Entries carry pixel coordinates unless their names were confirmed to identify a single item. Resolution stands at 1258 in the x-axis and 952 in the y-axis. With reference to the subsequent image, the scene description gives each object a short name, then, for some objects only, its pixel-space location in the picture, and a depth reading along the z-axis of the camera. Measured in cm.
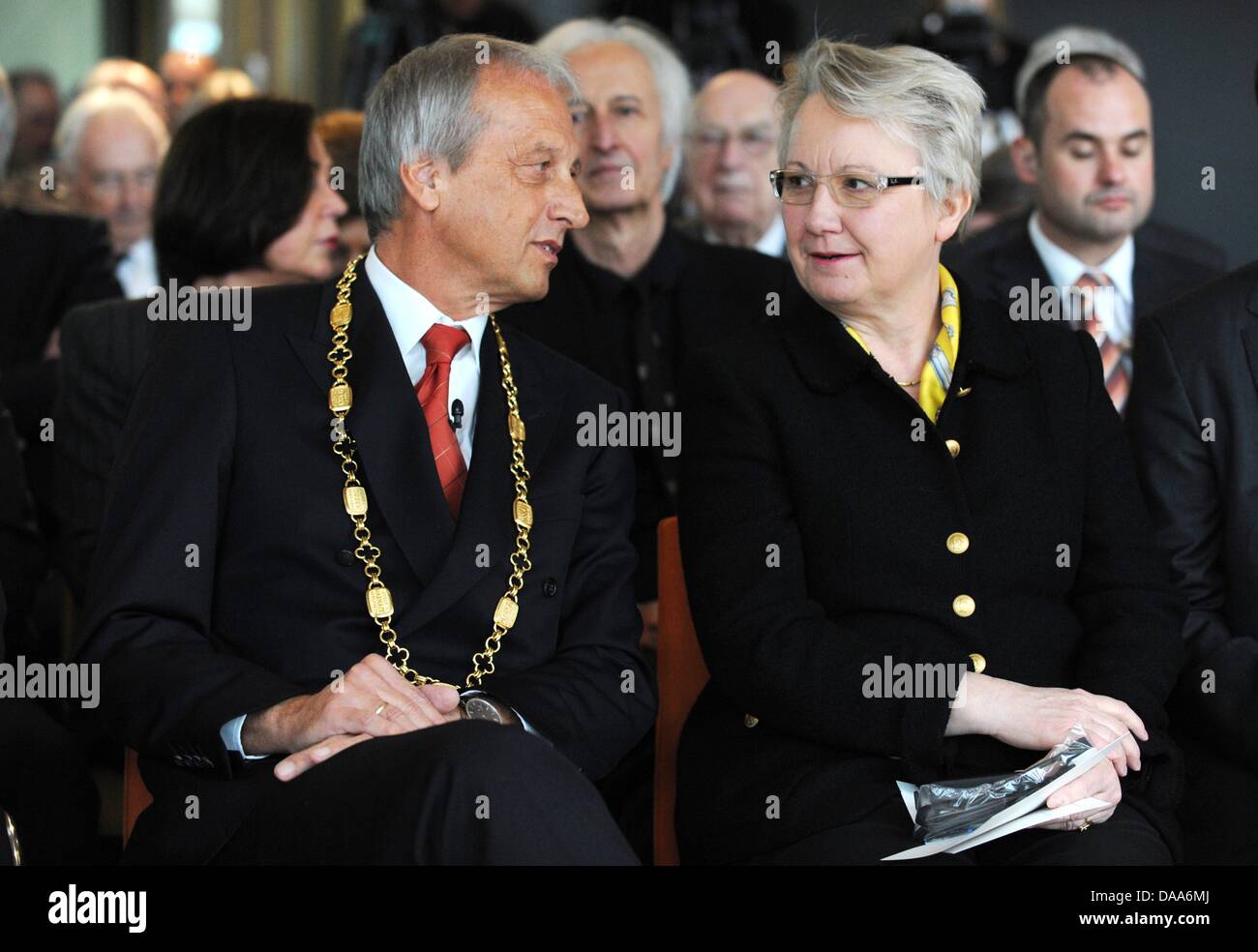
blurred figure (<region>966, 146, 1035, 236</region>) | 561
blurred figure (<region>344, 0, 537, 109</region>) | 637
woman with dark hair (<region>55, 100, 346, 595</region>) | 345
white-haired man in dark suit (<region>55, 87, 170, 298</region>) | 560
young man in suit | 428
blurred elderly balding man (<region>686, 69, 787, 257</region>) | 523
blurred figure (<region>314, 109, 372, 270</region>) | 389
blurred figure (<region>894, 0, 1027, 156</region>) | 695
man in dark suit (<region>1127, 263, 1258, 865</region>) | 267
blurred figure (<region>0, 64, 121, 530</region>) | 427
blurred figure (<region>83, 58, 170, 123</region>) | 747
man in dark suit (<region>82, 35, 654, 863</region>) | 226
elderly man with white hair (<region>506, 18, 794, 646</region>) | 362
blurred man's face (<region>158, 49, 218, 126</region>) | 862
